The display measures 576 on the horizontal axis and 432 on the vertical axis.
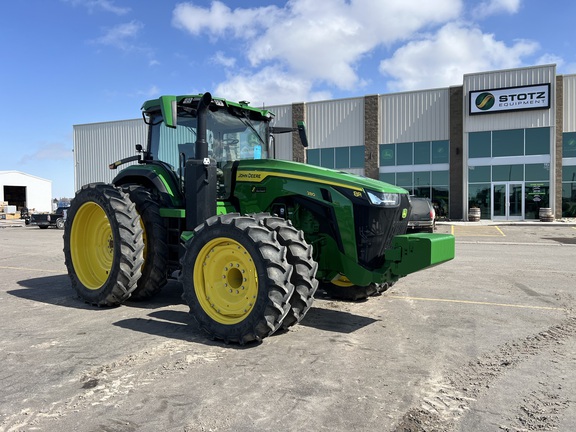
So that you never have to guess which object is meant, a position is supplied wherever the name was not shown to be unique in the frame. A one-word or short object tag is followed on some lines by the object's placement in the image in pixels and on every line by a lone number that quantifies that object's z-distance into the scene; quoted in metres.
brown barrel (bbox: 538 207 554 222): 25.83
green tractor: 4.46
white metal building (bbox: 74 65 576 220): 26.56
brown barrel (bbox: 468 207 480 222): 27.50
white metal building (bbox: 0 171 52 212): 55.78
